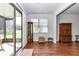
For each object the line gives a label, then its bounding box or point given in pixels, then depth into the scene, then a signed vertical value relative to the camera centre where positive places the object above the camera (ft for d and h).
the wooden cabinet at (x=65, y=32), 19.52 -0.75
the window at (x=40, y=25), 19.94 +1.62
